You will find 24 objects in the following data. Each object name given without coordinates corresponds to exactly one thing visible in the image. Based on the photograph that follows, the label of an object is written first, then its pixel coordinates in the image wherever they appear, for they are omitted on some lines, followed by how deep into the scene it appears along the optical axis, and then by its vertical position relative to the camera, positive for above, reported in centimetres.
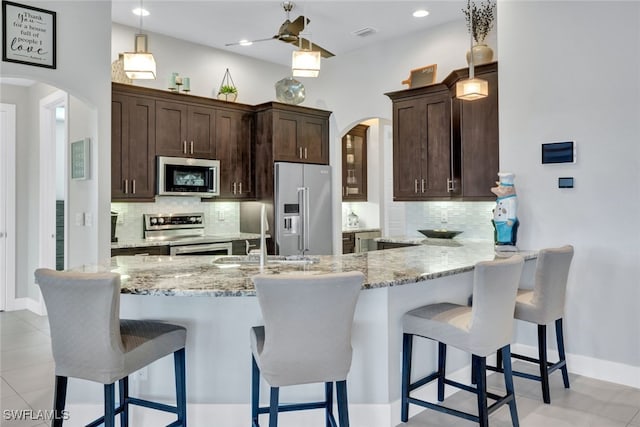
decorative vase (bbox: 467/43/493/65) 408 +141
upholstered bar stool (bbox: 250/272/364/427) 174 -47
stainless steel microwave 481 +38
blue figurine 359 -2
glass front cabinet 676 +70
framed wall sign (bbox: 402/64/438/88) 492 +148
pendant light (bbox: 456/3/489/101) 333 +91
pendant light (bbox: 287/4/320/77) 315 +105
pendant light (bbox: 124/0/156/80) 297 +98
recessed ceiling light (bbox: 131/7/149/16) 442 +199
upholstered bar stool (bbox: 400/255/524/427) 222 -61
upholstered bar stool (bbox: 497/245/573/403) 280 -58
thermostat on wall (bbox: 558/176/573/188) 337 +21
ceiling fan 394 +158
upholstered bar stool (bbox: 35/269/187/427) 179 -50
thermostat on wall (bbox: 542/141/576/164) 335 +43
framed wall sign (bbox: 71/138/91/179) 404 +49
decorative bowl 469 -25
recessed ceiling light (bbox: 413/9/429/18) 454 +201
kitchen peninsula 235 -62
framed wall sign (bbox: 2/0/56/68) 329 +133
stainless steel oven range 473 -26
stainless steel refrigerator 541 +2
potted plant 548 +144
